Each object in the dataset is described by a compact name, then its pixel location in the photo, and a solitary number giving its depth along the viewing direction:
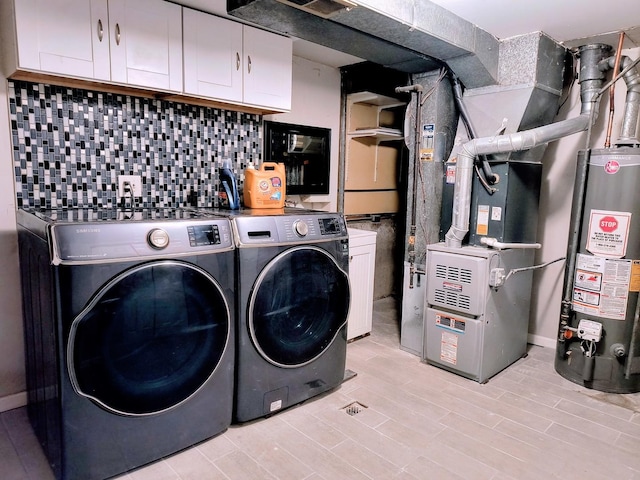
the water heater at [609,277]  2.44
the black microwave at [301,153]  3.19
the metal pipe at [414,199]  2.96
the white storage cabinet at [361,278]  3.08
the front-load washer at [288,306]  2.00
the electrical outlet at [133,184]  2.41
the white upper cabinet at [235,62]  2.33
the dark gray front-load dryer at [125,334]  1.52
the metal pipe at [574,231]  2.57
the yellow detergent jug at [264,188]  2.67
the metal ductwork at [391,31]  1.96
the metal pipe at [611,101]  2.51
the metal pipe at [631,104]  2.51
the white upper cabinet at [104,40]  1.83
